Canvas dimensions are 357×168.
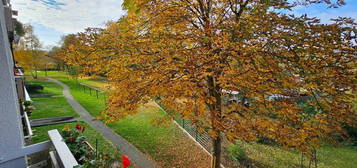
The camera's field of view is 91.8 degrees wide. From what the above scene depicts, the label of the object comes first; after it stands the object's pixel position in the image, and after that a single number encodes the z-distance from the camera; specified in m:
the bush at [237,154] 6.99
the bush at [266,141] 9.22
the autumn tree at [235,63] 2.98
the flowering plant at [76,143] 2.29
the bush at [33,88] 18.01
